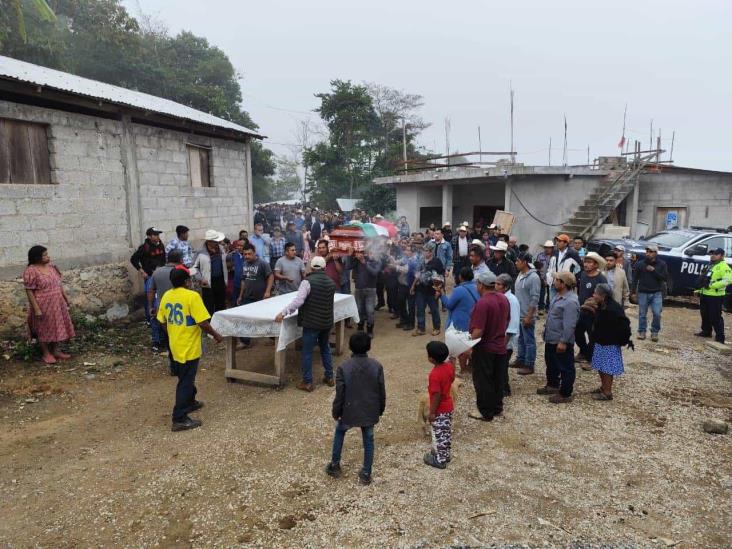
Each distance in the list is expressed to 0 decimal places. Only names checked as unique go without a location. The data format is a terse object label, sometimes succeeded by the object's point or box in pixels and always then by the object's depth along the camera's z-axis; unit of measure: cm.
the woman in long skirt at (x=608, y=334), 548
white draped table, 587
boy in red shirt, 409
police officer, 792
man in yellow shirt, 486
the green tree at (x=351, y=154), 2662
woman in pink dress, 645
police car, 1115
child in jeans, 391
